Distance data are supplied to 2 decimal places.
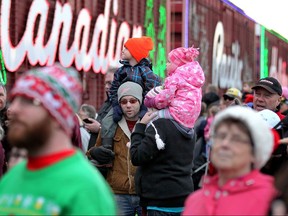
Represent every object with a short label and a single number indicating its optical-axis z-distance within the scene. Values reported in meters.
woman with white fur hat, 5.84
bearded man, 5.09
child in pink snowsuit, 10.23
